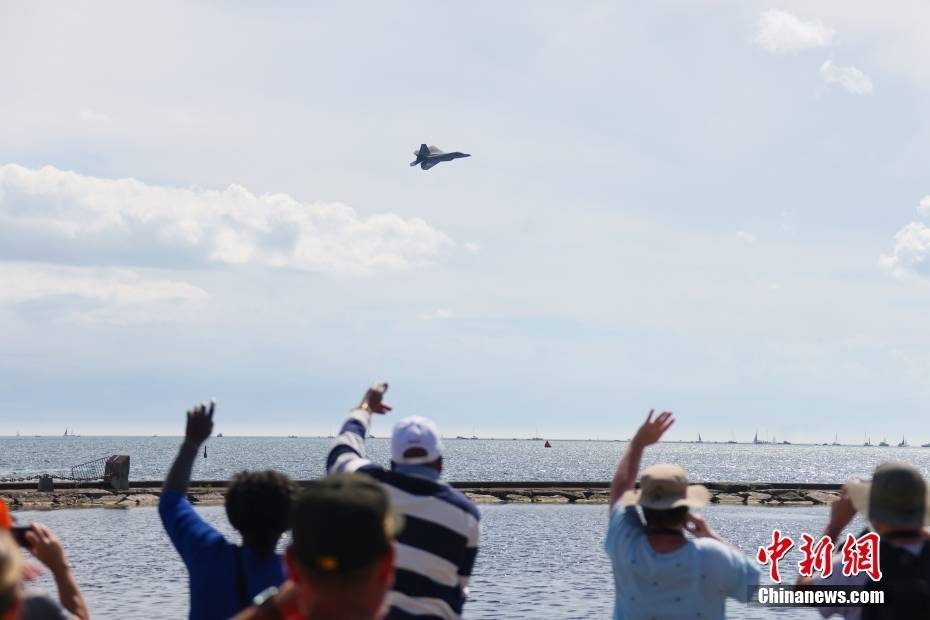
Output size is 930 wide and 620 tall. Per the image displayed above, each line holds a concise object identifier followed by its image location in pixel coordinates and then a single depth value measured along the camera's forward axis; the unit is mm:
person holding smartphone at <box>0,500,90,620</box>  8071
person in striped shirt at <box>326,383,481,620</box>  9820
